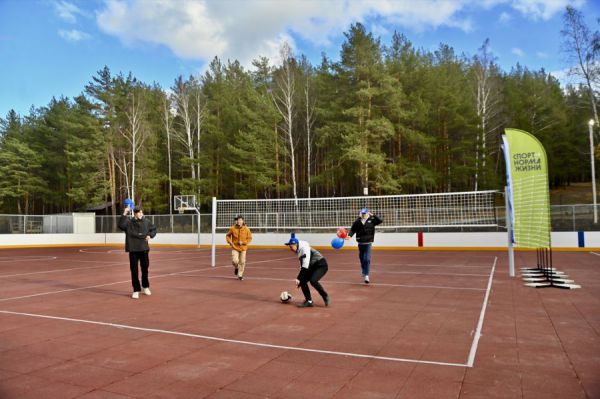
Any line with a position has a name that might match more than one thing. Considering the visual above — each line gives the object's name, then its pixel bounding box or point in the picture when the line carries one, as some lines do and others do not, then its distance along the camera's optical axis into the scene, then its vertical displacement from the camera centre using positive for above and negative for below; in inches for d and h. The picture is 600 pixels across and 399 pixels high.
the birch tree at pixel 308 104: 1503.2 +378.4
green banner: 436.8 +16.5
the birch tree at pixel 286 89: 1423.5 +413.7
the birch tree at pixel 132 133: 1643.7 +323.8
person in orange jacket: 489.8 -29.4
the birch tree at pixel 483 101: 1401.3 +359.7
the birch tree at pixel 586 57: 1223.5 +407.0
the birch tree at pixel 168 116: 1699.1 +399.7
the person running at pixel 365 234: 443.5 -24.0
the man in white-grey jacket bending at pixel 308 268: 326.6 -41.9
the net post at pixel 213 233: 633.5 -26.0
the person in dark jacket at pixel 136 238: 375.6 -17.2
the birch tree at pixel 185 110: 1582.2 +385.8
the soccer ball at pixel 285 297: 346.9 -65.9
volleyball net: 855.7 -1.4
